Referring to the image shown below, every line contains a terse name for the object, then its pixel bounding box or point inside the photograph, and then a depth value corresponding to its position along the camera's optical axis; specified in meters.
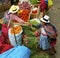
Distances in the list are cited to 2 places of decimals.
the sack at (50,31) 2.89
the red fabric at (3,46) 2.87
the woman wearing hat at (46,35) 2.90
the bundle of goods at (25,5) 3.70
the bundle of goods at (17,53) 2.52
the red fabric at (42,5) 3.89
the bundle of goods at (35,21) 3.31
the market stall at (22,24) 3.04
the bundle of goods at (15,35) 3.00
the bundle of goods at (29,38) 3.03
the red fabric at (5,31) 3.18
